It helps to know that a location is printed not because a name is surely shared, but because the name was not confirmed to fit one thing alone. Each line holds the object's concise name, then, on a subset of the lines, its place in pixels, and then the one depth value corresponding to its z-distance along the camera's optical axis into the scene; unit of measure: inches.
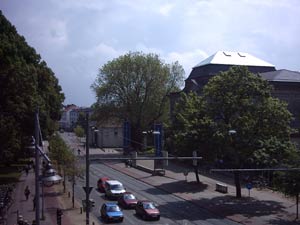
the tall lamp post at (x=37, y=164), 700.7
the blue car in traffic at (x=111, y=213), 1322.6
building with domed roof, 2549.2
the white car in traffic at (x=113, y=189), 1685.5
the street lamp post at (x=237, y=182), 1628.9
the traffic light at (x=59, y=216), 1239.0
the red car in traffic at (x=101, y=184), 1875.5
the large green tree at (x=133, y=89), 3312.0
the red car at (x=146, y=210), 1333.7
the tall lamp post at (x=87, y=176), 989.3
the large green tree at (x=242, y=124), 1590.8
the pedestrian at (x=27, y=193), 1670.8
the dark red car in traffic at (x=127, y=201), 1521.9
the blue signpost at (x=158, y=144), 2294.5
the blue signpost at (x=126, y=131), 2824.3
